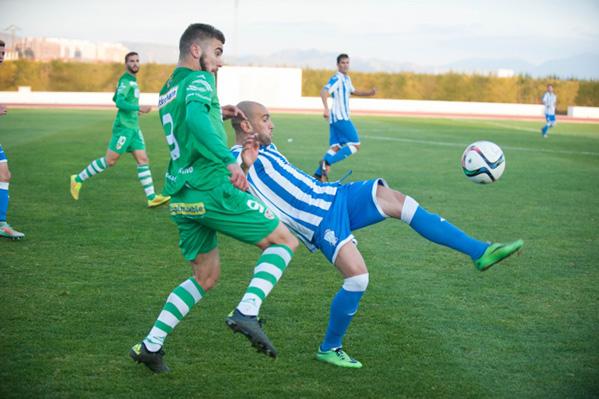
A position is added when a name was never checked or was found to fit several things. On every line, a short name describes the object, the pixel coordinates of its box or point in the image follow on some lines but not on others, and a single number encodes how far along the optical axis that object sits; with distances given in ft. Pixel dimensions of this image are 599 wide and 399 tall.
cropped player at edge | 28.02
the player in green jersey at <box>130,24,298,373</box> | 13.57
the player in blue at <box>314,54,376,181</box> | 51.11
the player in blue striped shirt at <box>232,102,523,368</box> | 15.47
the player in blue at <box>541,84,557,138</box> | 94.55
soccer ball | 20.93
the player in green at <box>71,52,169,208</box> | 36.01
